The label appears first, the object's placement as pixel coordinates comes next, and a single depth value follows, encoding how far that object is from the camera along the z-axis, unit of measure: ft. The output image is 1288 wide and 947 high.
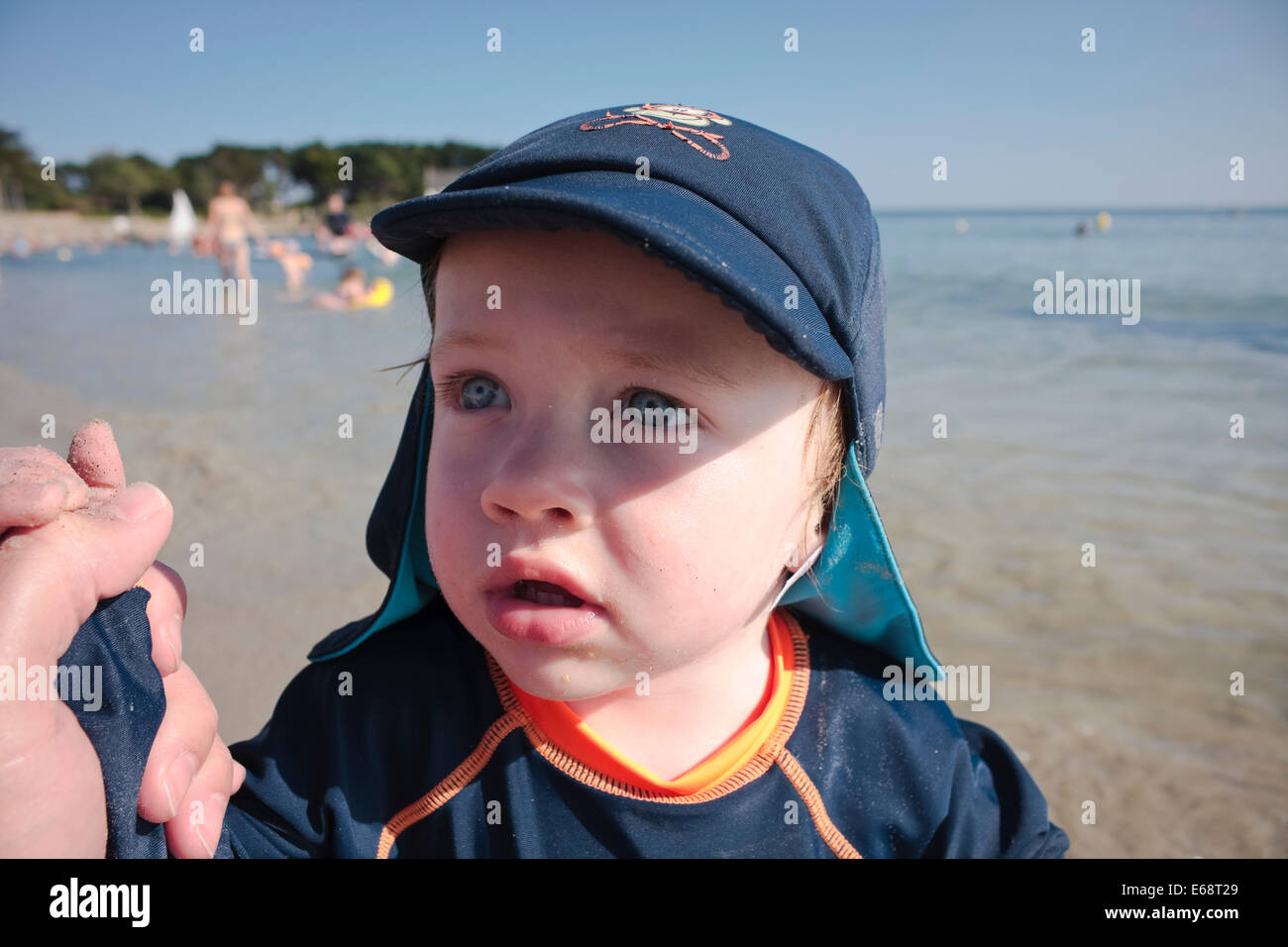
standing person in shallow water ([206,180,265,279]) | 43.52
